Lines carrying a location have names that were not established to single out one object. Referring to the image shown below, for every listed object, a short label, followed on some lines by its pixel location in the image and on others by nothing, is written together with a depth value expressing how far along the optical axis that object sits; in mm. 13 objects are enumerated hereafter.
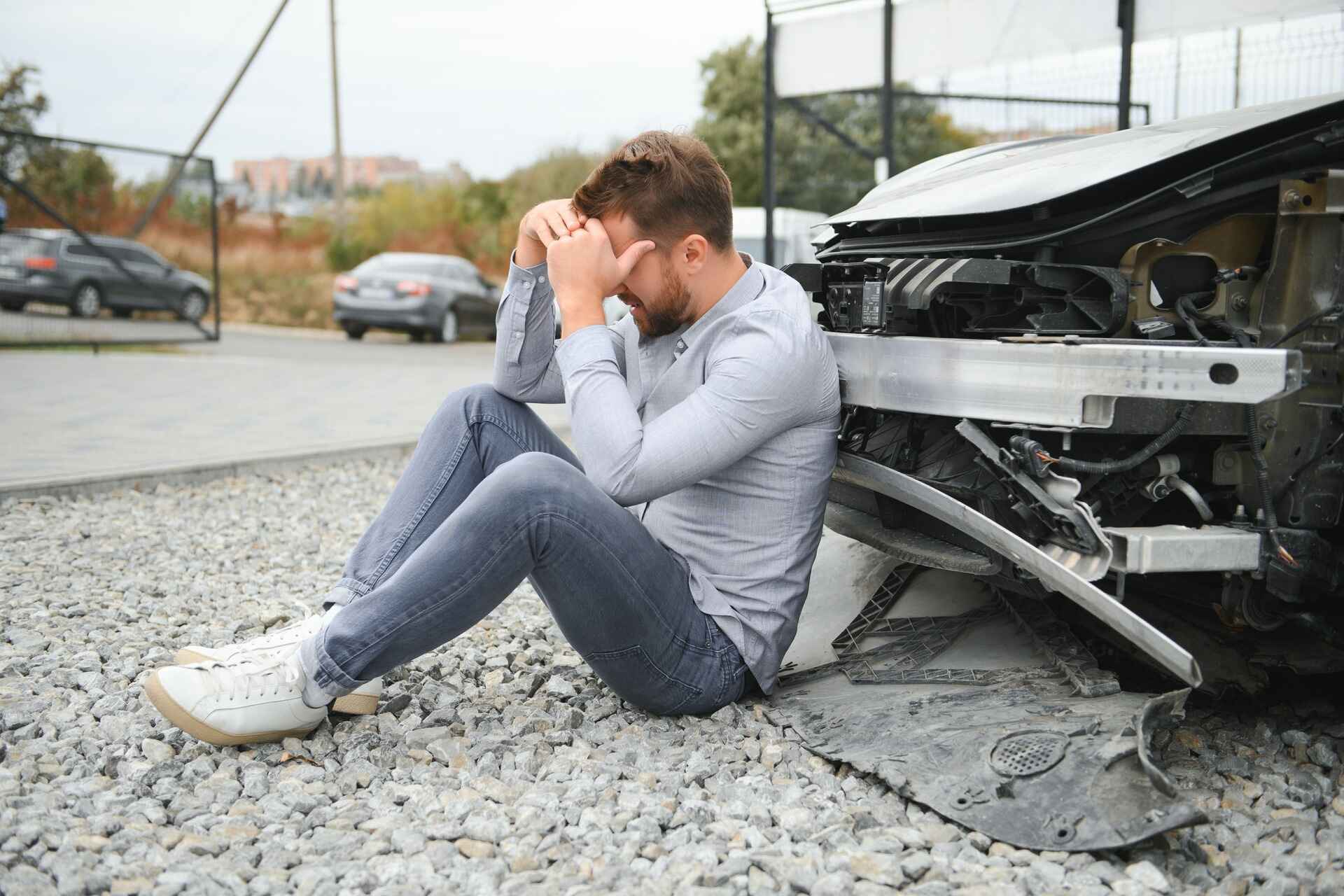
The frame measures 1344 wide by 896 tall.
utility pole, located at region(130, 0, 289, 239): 15056
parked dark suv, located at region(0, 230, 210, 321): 12922
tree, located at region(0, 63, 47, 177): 18234
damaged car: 2336
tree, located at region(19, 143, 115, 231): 12930
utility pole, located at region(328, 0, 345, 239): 29219
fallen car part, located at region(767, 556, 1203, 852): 2244
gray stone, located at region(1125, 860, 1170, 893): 2101
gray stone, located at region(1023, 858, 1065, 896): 2113
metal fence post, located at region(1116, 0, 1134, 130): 8320
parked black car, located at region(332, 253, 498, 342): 18062
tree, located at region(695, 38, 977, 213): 13359
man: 2521
